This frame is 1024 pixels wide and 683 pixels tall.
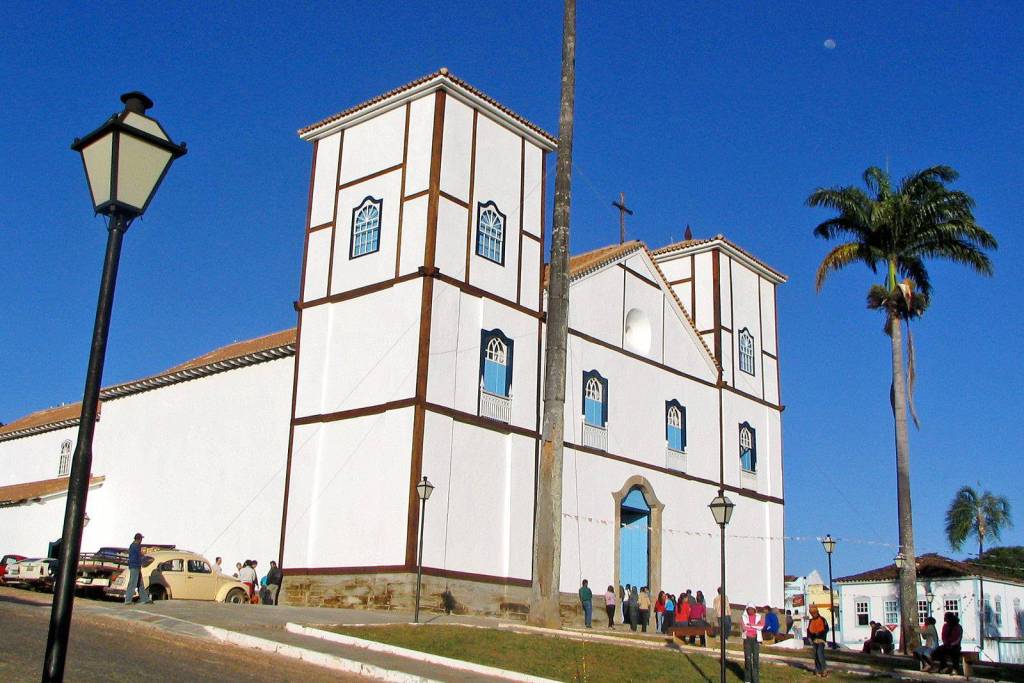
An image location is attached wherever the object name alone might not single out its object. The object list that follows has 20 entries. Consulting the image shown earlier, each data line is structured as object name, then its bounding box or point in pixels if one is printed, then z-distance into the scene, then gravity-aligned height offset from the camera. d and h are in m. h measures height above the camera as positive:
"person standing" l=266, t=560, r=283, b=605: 25.72 +0.20
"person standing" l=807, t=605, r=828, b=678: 16.88 -0.37
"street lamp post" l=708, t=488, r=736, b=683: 17.84 +1.58
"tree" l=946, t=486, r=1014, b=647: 58.34 +5.21
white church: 24.94 +4.79
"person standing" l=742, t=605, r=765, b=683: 15.76 -0.63
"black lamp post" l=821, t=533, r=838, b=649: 28.84 +1.76
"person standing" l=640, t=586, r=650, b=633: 27.80 -0.06
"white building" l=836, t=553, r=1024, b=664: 45.34 +0.73
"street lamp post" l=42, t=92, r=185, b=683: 5.51 +1.98
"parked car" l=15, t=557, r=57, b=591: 25.44 +0.18
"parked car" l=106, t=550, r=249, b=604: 22.77 +0.15
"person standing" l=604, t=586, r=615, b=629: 27.45 -0.02
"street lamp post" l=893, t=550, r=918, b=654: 29.34 +1.43
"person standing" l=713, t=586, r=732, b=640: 15.50 -0.02
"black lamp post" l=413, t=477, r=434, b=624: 20.70 +1.94
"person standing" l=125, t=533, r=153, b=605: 20.80 +0.23
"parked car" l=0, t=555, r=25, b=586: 26.68 +0.46
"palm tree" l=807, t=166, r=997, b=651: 31.12 +10.54
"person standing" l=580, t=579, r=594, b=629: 26.78 +0.03
